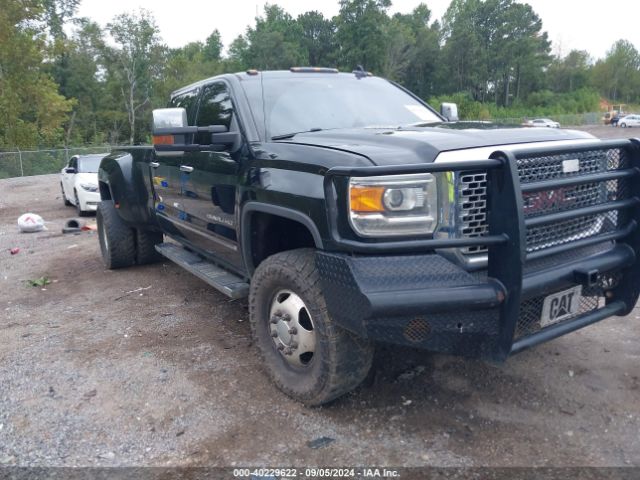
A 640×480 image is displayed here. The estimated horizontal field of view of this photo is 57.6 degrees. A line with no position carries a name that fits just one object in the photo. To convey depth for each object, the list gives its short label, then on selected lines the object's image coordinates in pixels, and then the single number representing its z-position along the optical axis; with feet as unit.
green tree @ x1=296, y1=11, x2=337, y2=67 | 260.62
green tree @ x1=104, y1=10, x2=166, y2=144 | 176.24
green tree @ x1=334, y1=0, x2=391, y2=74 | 236.84
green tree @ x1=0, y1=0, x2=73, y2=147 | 103.30
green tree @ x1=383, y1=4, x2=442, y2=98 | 251.60
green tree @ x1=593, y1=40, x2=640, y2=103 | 345.92
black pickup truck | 8.80
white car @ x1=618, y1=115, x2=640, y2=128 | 179.79
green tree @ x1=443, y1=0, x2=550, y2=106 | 285.84
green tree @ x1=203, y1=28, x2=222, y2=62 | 307.78
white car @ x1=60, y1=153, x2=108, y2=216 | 40.50
